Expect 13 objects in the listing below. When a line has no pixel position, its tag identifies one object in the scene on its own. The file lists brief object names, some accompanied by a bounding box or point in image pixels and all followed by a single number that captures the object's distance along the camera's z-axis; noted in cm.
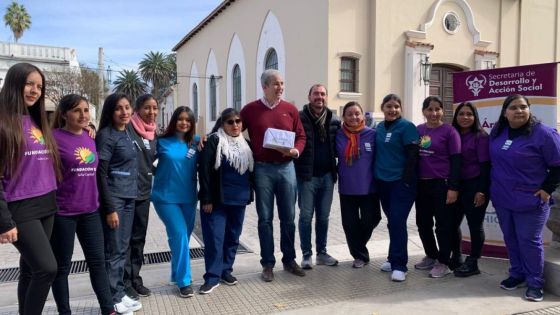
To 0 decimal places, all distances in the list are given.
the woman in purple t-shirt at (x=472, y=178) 453
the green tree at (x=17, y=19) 4919
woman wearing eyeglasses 430
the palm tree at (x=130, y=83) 6500
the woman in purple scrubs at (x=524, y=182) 405
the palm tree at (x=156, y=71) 6122
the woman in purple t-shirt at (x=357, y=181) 488
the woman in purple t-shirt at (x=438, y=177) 455
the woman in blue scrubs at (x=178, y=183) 417
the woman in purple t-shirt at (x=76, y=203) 323
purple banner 469
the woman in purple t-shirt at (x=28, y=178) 282
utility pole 3029
